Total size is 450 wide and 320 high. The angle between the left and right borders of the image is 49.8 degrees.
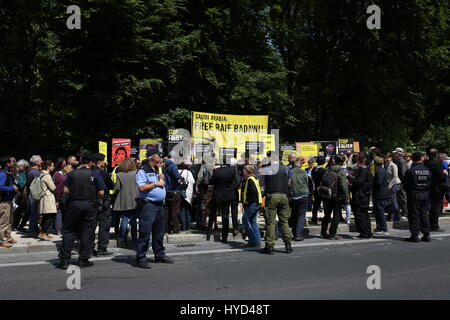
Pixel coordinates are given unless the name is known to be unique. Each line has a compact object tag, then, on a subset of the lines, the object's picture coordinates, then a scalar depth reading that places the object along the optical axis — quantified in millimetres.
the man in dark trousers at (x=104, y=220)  9070
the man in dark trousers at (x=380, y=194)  11602
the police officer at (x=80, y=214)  7945
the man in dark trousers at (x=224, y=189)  10422
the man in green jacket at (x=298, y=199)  10703
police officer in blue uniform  7969
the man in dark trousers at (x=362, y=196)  10984
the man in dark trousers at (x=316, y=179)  12359
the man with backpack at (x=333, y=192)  10703
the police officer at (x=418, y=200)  10547
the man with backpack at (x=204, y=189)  11742
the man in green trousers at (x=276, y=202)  9195
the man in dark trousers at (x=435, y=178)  11414
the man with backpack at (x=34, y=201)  10789
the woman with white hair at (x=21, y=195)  11680
